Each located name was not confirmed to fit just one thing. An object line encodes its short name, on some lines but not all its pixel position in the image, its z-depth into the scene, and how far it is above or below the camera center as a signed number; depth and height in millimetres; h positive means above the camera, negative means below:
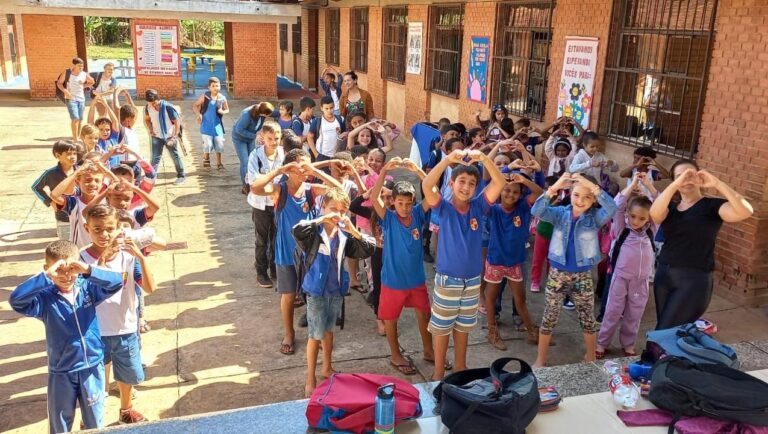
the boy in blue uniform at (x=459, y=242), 4137 -1235
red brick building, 5895 -239
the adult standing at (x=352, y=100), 8961 -694
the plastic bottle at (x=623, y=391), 3492 -1837
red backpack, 3162 -1770
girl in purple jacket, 4727 -1598
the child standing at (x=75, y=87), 13328 -914
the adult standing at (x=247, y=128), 8797 -1121
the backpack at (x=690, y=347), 3640 -1660
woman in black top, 4156 -1231
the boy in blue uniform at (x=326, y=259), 4199 -1387
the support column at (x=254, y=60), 19656 -379
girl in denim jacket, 4418 -1307
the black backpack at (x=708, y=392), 3084 -1638
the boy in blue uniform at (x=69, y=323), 3215 -1441
